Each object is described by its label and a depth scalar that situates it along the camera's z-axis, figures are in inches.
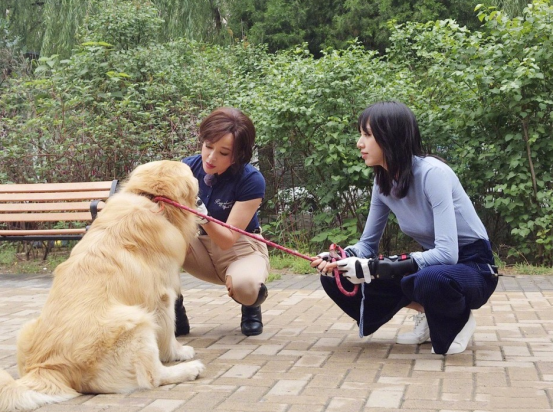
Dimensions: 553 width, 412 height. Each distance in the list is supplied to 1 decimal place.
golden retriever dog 130.2
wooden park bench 297.1
